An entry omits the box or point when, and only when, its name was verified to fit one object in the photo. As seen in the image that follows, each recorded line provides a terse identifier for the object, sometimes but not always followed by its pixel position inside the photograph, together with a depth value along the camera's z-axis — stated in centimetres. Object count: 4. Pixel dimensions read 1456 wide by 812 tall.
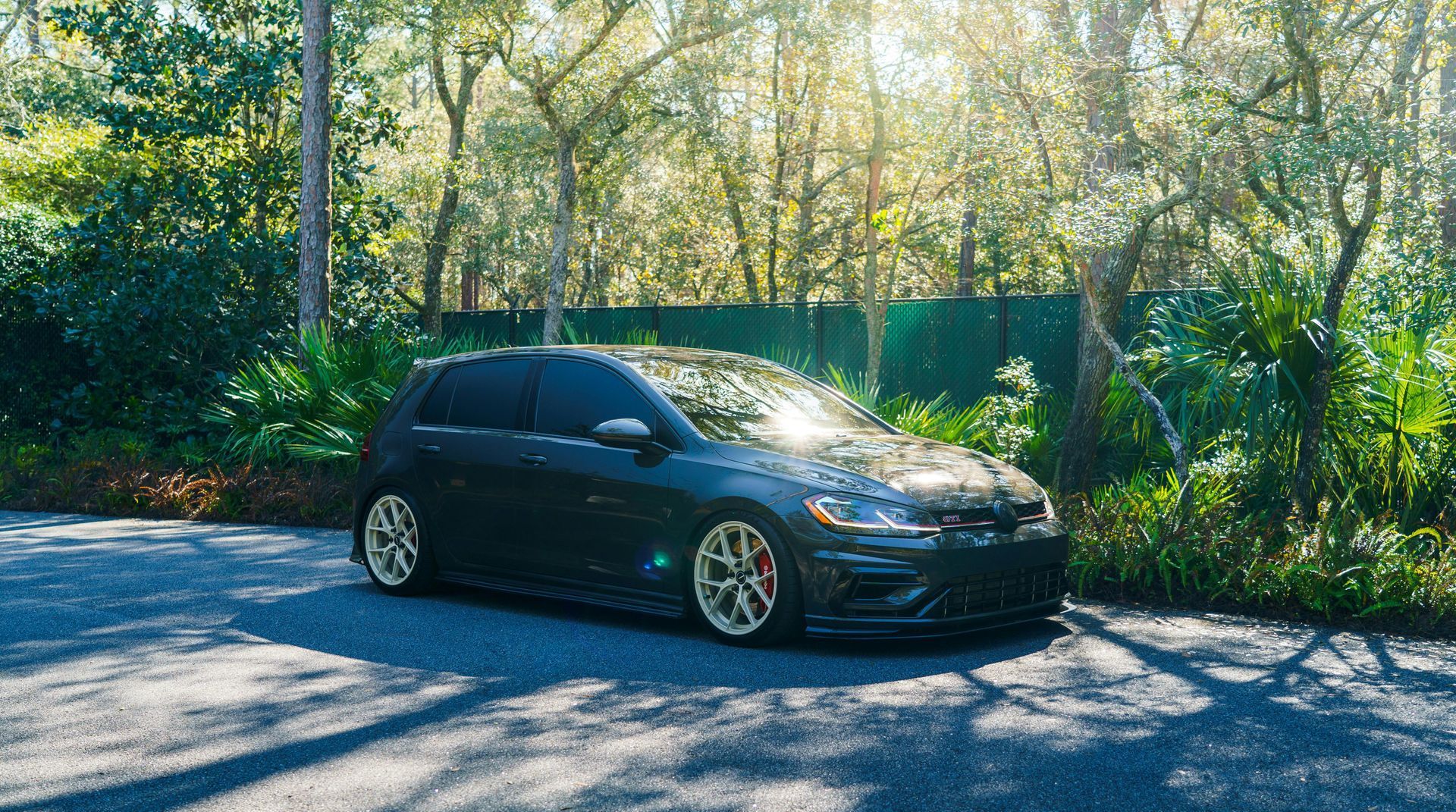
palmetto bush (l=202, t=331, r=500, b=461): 1386
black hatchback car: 660
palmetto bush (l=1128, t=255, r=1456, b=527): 905
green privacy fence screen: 1577
